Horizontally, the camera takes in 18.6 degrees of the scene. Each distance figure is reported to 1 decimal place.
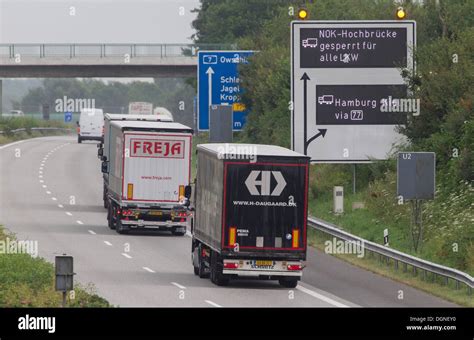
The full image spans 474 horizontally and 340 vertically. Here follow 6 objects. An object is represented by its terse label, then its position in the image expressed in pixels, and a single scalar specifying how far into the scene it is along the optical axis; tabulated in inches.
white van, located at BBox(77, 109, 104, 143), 4099.2
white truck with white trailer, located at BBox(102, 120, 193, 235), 1814.7
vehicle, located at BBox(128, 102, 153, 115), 4945.9
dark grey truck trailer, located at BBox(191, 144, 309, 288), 1339.8
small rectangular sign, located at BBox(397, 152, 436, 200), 1534.2
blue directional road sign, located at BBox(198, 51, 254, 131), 2333.9
